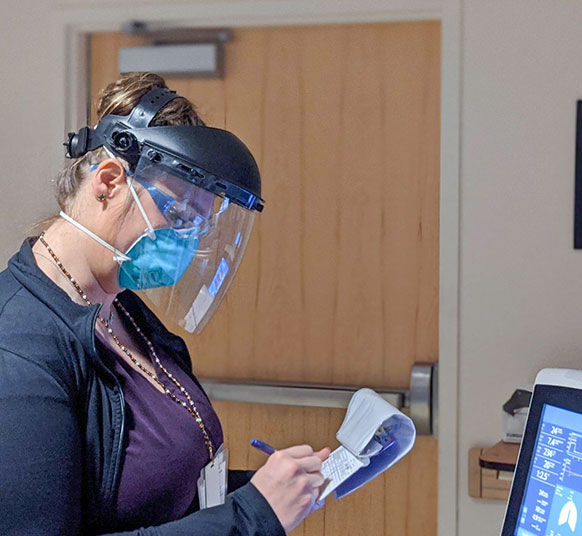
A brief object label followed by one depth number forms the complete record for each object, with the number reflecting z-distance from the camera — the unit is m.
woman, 1.02
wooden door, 2.21
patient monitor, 1.12
